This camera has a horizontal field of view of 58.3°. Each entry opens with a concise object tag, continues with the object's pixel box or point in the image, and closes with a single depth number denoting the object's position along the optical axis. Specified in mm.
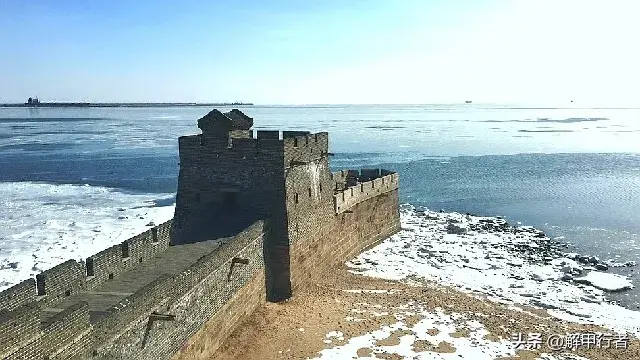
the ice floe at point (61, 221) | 25062
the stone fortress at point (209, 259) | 10594
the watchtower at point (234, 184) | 19375
